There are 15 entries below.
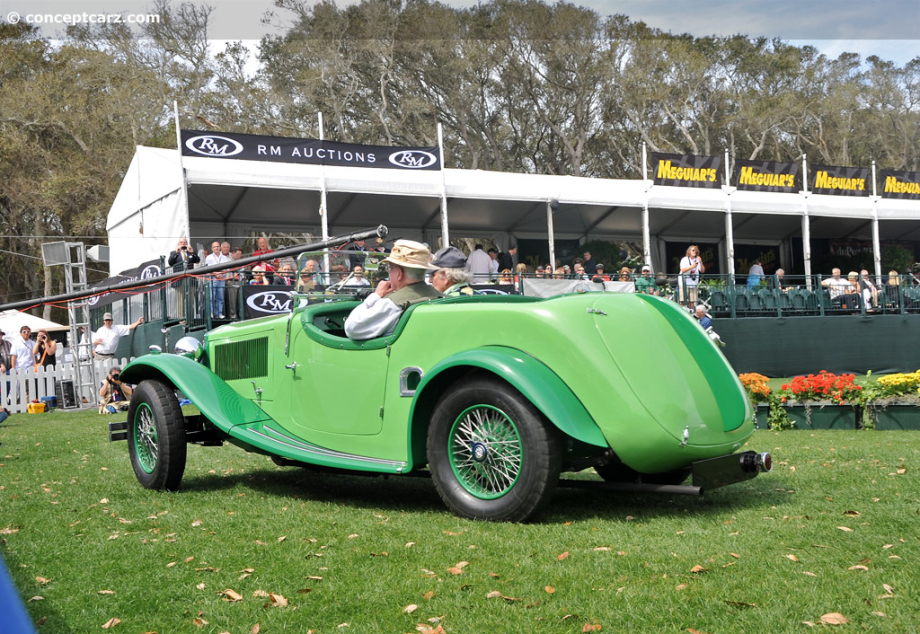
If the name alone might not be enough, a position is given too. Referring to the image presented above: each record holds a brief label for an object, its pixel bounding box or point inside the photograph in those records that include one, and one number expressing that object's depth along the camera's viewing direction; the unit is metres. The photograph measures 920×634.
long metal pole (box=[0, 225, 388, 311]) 5.68
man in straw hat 5.56
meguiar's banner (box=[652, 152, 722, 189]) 23.89
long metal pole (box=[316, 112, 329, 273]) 19.25
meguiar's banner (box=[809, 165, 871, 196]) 26.69
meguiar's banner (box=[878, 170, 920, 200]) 28.41
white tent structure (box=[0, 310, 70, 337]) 28.28
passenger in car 5.95
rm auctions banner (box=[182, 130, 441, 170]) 18.48
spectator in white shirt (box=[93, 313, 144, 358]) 17.05
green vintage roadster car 4.70
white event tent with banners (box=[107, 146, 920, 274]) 19.16
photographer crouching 14.79
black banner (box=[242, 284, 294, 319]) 15.30
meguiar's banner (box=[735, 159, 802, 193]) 25.02
